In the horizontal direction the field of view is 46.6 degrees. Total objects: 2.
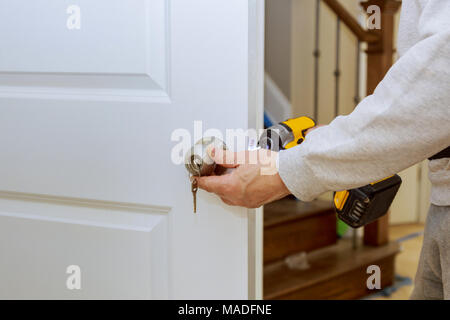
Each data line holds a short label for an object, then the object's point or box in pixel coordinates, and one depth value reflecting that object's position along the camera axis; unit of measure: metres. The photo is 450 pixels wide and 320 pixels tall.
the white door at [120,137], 0.95
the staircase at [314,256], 2.14
